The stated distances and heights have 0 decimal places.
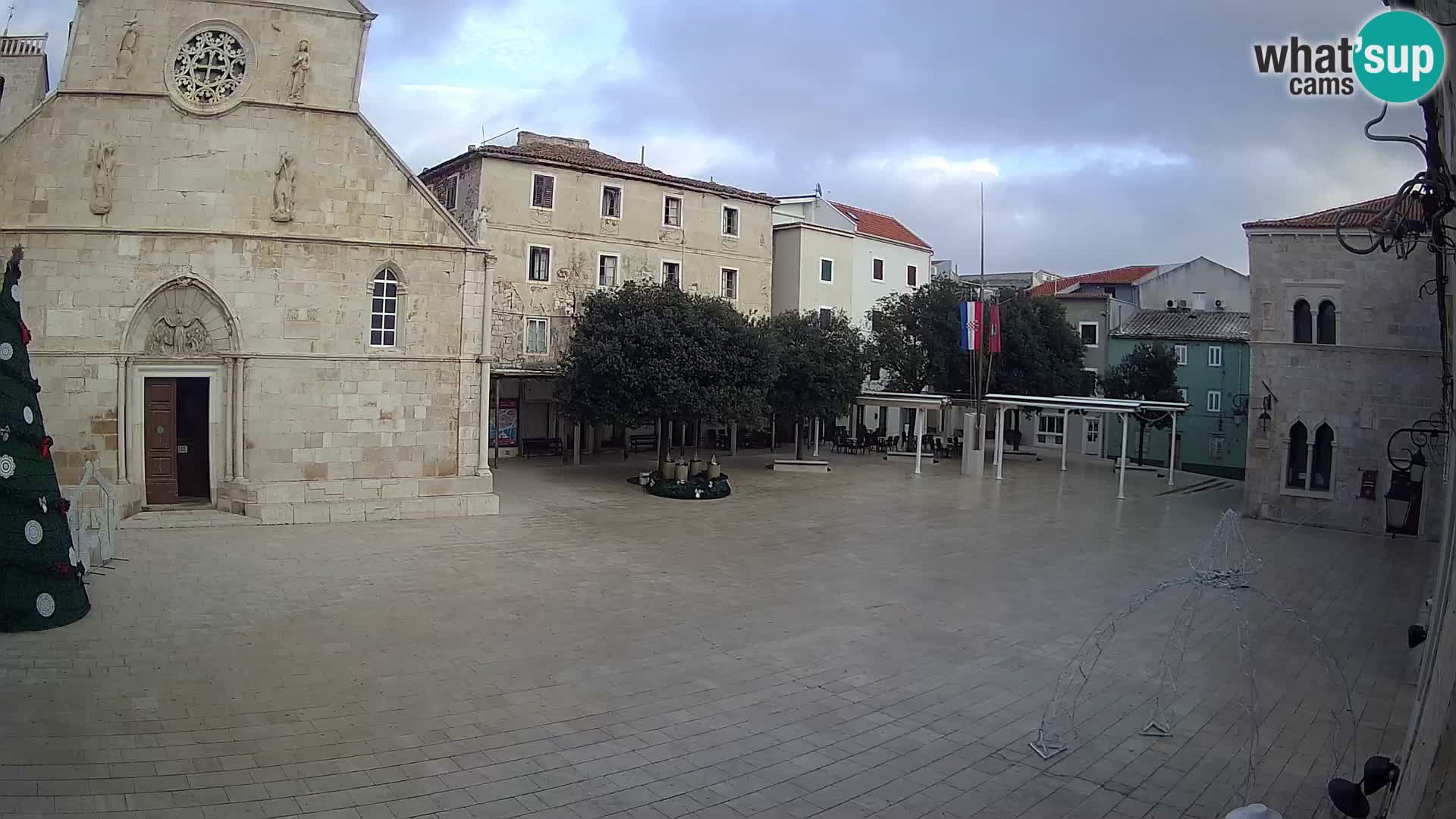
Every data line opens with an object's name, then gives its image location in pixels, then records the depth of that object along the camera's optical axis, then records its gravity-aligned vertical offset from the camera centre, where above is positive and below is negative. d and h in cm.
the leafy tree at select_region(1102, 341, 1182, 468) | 4050 +70
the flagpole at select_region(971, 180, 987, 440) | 3231 +24
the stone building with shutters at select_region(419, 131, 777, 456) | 3072 +527
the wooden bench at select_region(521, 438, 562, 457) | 3369 -261
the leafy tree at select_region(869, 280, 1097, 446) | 3797 +185
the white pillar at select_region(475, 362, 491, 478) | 2120 -128
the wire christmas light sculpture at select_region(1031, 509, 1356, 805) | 871 -345
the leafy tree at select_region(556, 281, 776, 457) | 2506 +54
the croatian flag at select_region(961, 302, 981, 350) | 3222 +219
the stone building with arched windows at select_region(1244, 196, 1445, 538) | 2244 +61
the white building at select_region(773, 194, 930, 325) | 4069 +601
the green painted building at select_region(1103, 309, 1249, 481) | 4303 +7
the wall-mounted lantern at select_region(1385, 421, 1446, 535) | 2186 -212
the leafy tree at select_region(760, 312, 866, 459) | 3084 +51
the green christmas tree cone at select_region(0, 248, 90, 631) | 1045 -178
